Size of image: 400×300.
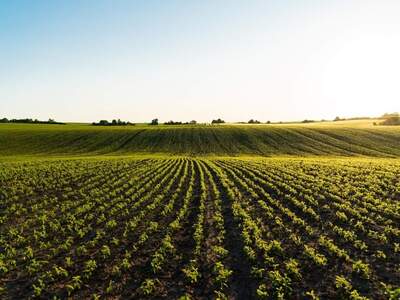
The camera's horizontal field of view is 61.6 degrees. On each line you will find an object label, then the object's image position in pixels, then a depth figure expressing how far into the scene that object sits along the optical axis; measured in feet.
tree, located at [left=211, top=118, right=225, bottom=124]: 474.41
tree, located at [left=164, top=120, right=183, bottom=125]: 418.98
